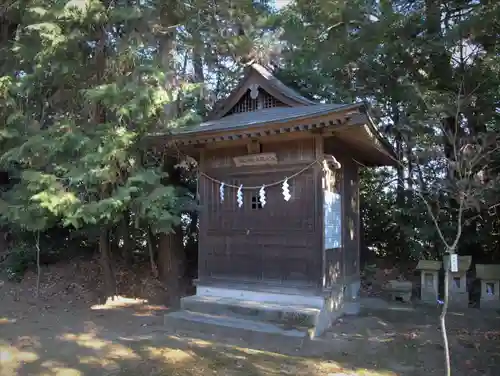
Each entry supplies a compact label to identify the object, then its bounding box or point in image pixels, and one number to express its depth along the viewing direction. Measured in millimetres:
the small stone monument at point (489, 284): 9086
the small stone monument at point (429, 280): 9773
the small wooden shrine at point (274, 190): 7211
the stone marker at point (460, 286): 9195
